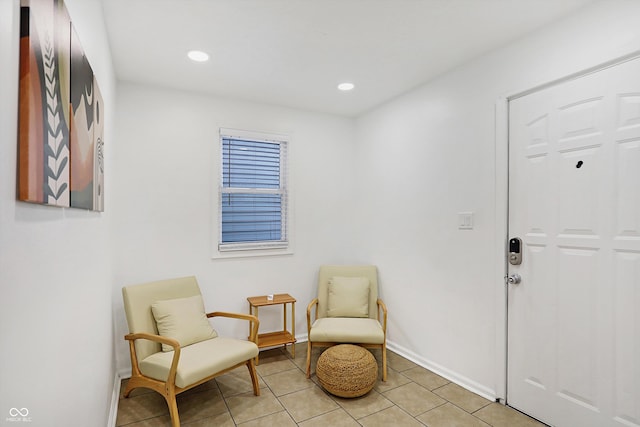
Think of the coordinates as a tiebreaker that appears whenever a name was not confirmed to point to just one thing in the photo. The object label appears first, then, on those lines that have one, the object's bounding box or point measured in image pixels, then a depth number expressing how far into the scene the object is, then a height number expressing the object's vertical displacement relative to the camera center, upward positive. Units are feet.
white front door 5.94 -0.71
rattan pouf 8.17 -3.96
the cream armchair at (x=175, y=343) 7.18 -3.32
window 11.33 +0.69
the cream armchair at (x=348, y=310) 9.41 -3.20
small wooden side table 10.61 -3.85
